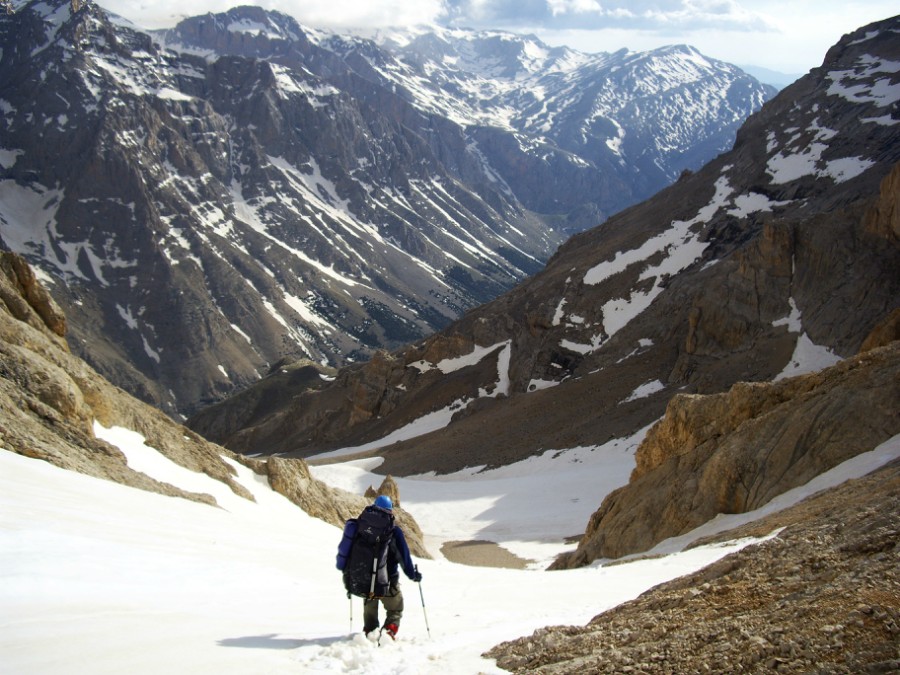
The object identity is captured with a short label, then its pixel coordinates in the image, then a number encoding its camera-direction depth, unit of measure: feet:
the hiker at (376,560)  34.37
